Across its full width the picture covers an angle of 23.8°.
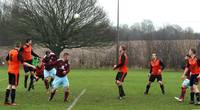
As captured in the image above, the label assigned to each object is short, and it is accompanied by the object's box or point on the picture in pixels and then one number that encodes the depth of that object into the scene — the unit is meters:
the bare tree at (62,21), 63.41
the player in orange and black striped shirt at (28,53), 21.22
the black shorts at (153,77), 22.19
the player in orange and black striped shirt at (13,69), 16.41
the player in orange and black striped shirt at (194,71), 17.17
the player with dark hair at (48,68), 20.34
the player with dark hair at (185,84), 18.22
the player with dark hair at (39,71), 23.18
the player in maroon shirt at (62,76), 17.92
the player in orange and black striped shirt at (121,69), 19.34
